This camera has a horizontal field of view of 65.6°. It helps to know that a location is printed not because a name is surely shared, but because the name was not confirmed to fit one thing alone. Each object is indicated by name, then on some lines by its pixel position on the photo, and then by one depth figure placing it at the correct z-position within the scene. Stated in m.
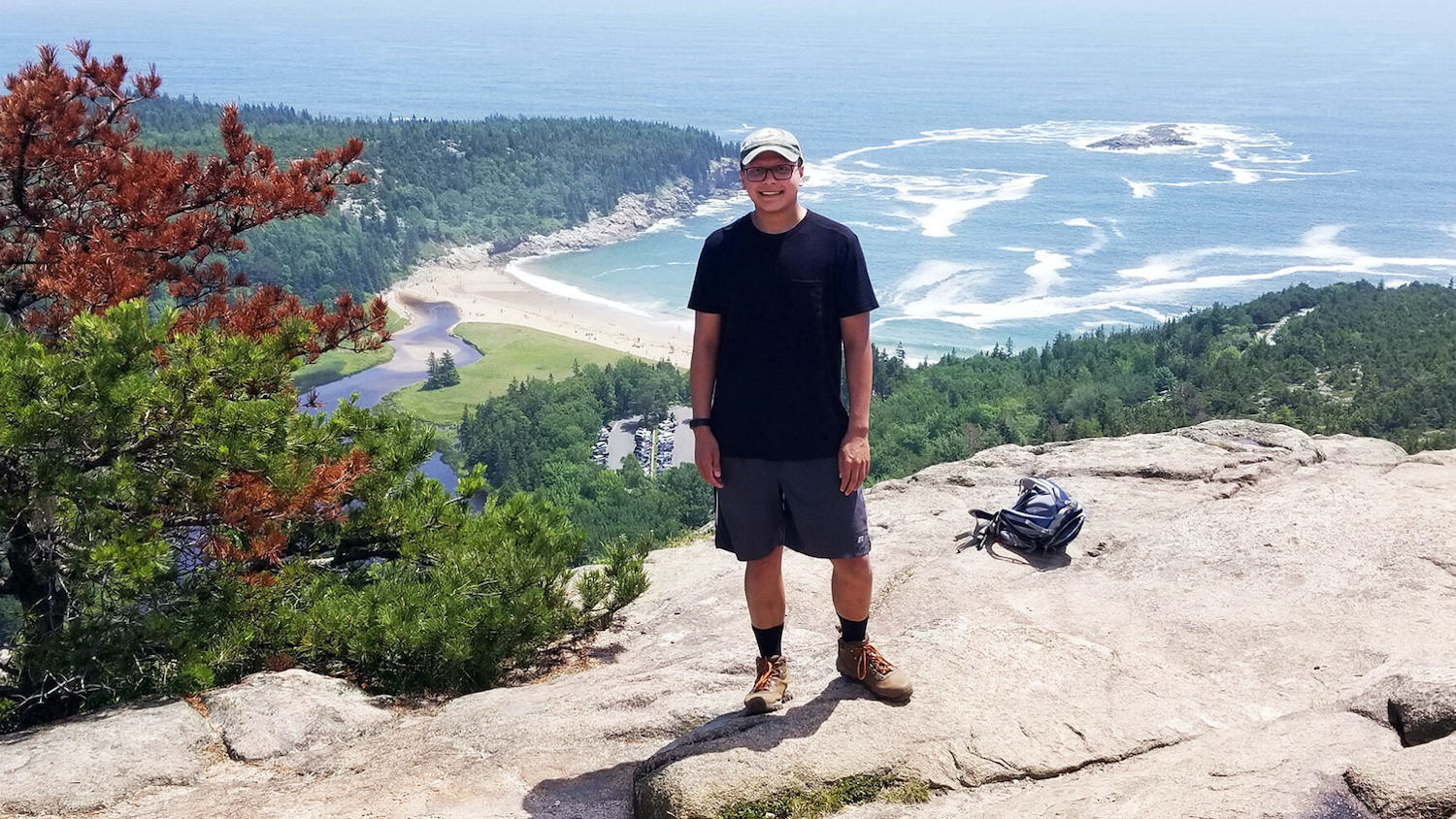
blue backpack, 8.08
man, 4.69
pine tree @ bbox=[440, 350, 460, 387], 76.81
